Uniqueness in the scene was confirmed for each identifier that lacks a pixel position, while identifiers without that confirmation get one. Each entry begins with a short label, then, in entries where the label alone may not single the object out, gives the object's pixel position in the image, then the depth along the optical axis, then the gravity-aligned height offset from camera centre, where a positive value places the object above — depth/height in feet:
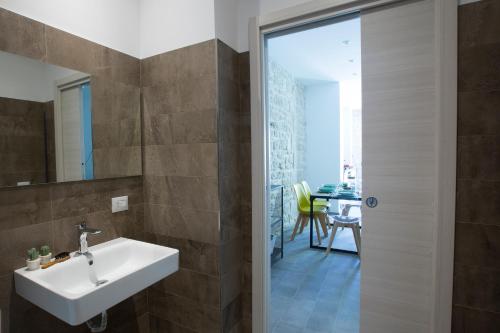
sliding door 4.31 -0.15
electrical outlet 5.32 -0.93
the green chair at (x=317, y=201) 13.02 -2.32
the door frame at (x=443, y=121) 3.89 +0.52
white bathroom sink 3.28 -1.83
